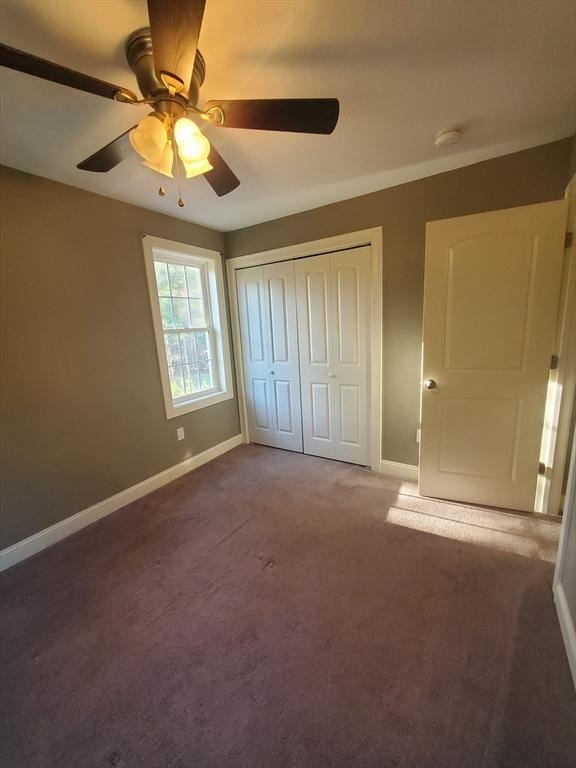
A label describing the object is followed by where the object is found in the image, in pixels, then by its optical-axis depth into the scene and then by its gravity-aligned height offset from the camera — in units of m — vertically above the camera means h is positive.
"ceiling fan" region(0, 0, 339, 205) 0.78 +0.76
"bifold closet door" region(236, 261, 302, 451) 3.05 -0.23
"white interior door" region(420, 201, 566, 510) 1.86 -0.19
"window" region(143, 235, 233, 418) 2.72 +0.10
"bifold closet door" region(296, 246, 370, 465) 2.66 -0.21
